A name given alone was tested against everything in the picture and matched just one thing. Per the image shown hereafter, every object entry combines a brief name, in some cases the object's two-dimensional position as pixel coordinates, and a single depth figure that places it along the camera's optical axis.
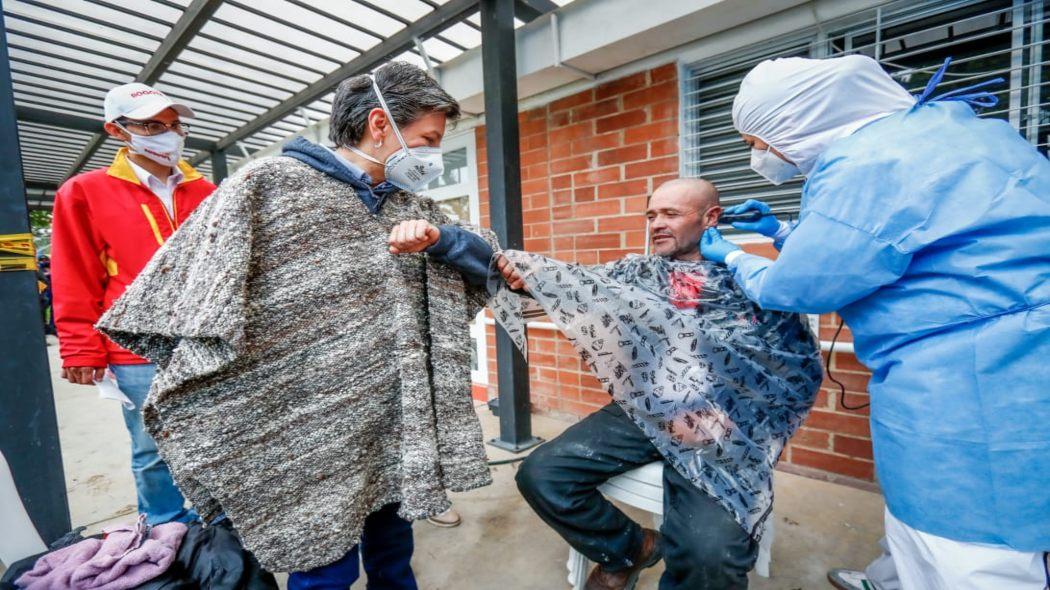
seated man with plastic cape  1.40
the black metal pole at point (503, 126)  2.44
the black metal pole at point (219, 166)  4.75
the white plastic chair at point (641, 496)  1.56
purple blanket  1.17
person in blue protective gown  0.91
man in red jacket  1.65
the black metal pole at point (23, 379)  1.74
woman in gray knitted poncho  0.95
